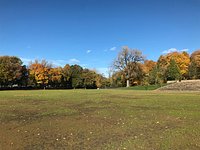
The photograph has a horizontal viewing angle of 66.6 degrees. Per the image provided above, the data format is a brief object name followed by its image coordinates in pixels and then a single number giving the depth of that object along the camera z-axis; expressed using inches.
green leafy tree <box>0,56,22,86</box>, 1835.5
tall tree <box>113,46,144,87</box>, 1936.1
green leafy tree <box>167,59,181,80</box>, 1947.0
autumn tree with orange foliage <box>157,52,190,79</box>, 2186.5
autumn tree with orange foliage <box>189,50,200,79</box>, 2095.1
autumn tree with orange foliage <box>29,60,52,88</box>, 2093.3
